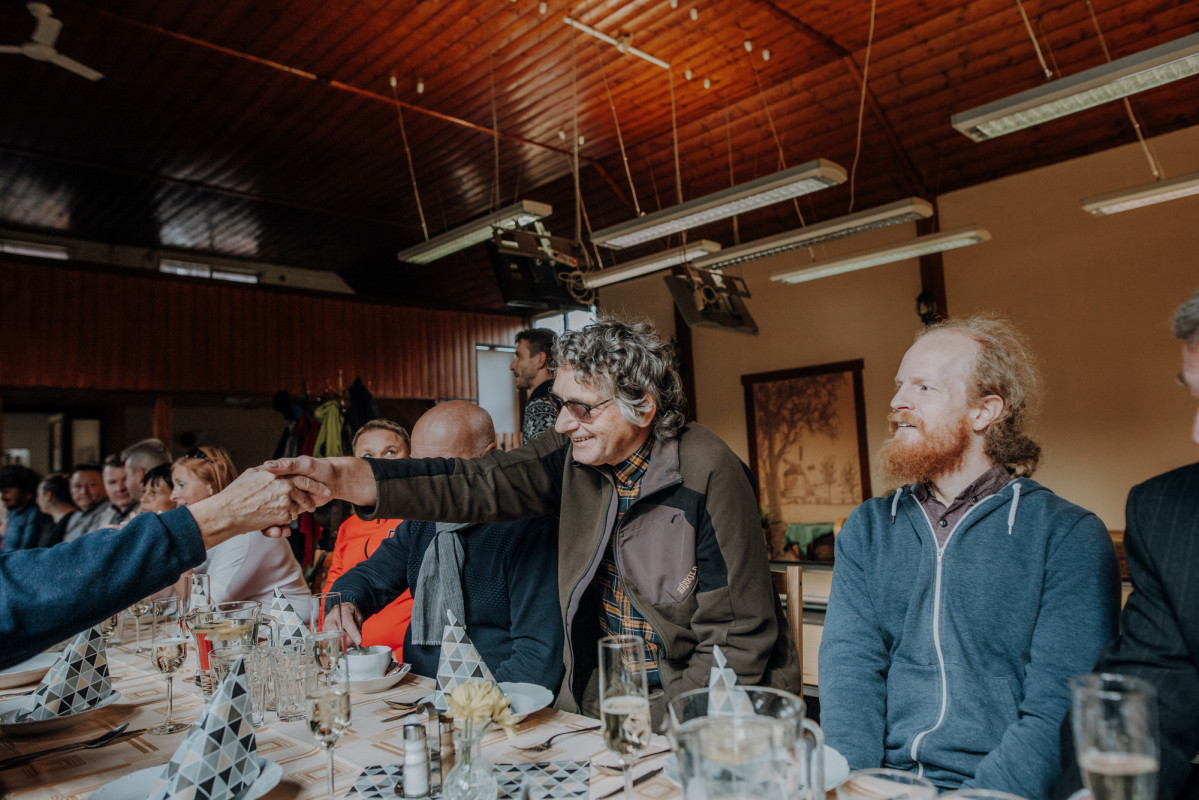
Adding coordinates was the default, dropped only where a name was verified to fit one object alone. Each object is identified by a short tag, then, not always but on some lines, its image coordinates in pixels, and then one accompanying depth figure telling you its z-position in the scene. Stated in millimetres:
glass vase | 1129
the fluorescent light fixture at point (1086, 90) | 3236
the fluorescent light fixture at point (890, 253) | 5965
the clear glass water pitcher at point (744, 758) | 749
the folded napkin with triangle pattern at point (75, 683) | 1713
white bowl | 1829
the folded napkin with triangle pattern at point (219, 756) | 1157
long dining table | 1274
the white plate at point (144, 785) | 1212
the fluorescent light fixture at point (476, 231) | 5277
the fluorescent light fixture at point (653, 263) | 6320
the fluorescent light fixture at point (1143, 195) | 4828
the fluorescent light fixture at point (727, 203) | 4348
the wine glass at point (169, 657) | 1601
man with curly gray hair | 1871
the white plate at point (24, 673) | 2092
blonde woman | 2781
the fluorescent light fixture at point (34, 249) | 9281
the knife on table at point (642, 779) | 1181
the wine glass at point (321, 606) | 1740
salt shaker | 1180
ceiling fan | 3875
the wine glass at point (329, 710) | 1152
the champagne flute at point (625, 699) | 1042
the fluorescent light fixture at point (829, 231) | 5305
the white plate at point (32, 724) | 1587
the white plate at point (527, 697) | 1523
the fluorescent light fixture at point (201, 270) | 10309
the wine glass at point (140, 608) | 2619
